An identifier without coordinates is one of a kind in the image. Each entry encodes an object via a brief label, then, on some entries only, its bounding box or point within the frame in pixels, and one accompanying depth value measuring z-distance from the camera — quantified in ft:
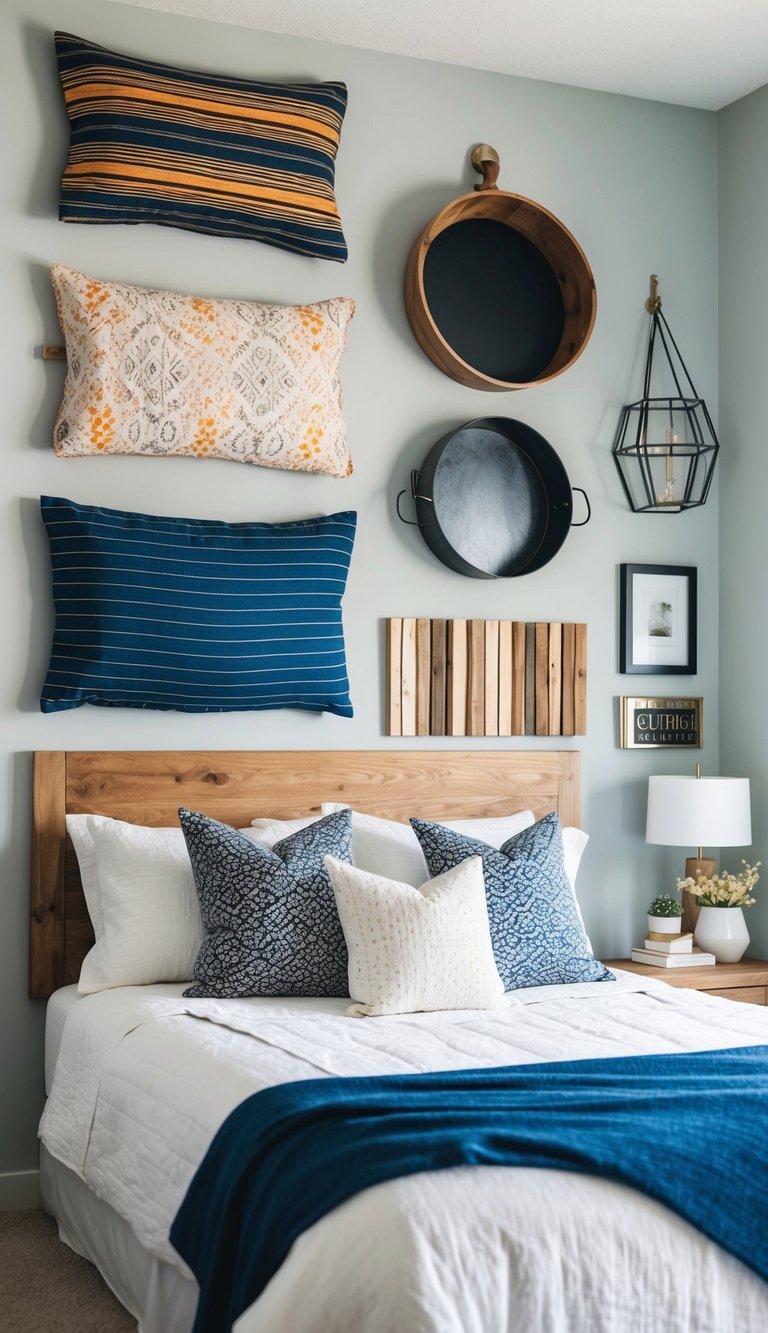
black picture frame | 12.96
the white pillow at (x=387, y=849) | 10.56
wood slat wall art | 11.86
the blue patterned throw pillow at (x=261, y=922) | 9.20
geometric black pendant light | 12.87
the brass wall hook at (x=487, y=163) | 12.18
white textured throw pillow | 8.89
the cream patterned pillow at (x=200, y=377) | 10.43
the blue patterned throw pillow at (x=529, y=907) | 9.84
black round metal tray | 11.90
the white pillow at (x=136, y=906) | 9.59
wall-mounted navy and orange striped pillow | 10.58
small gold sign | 12.93
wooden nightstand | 11.42
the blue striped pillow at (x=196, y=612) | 10.32
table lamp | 11.94
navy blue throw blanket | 5.65
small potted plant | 12.14
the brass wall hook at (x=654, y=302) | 13.16
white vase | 12.07
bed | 5.32
